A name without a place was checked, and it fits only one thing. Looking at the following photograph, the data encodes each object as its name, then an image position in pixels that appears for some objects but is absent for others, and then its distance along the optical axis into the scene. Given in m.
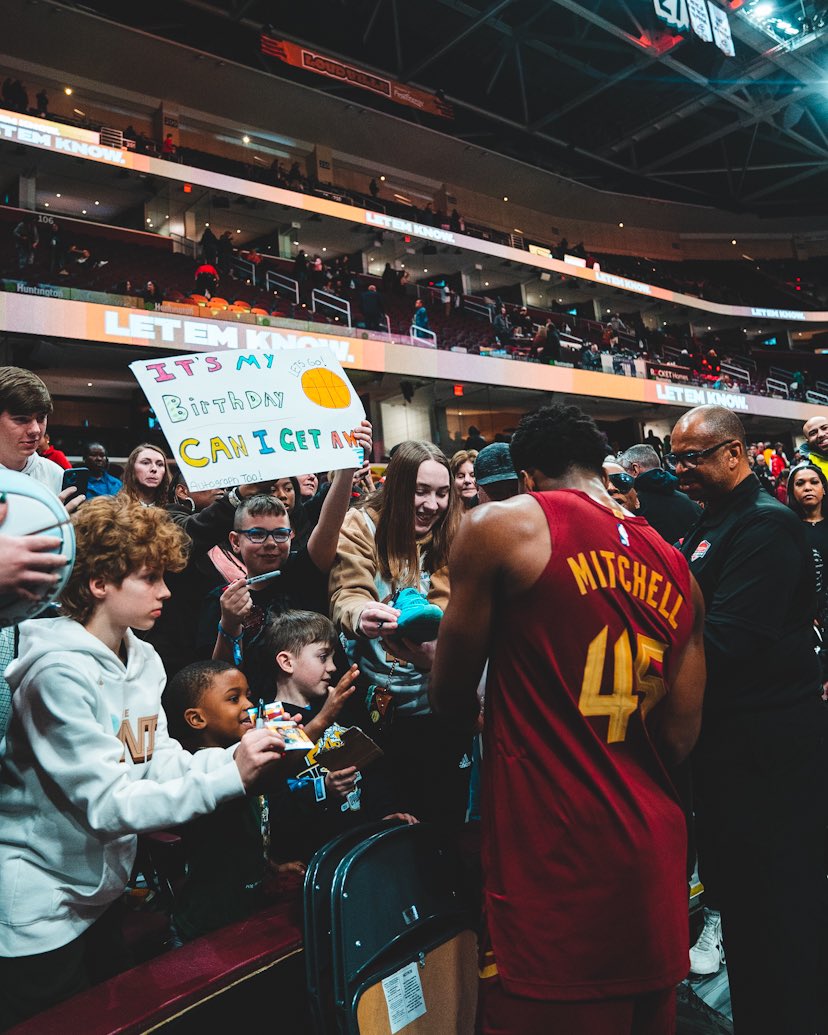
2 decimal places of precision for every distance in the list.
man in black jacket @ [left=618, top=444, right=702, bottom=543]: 3.53
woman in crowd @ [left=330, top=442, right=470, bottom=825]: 2.04
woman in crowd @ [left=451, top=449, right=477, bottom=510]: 3.62
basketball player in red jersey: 1.22
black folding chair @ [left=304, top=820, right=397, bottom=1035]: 1.41
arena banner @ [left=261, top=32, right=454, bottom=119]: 17.88
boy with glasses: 2.33
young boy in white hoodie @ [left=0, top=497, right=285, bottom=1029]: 1.27
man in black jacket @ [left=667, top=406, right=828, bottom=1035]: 1.81
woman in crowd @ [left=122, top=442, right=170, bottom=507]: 3.54
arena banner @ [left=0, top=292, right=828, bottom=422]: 11.74
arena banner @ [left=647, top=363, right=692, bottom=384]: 20.32
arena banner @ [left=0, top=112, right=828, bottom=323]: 14.07
